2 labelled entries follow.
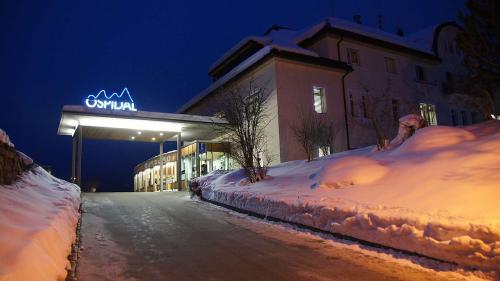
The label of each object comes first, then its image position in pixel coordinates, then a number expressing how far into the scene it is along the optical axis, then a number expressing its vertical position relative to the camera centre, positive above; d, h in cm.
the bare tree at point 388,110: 2320 +463
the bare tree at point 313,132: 1850 +267
